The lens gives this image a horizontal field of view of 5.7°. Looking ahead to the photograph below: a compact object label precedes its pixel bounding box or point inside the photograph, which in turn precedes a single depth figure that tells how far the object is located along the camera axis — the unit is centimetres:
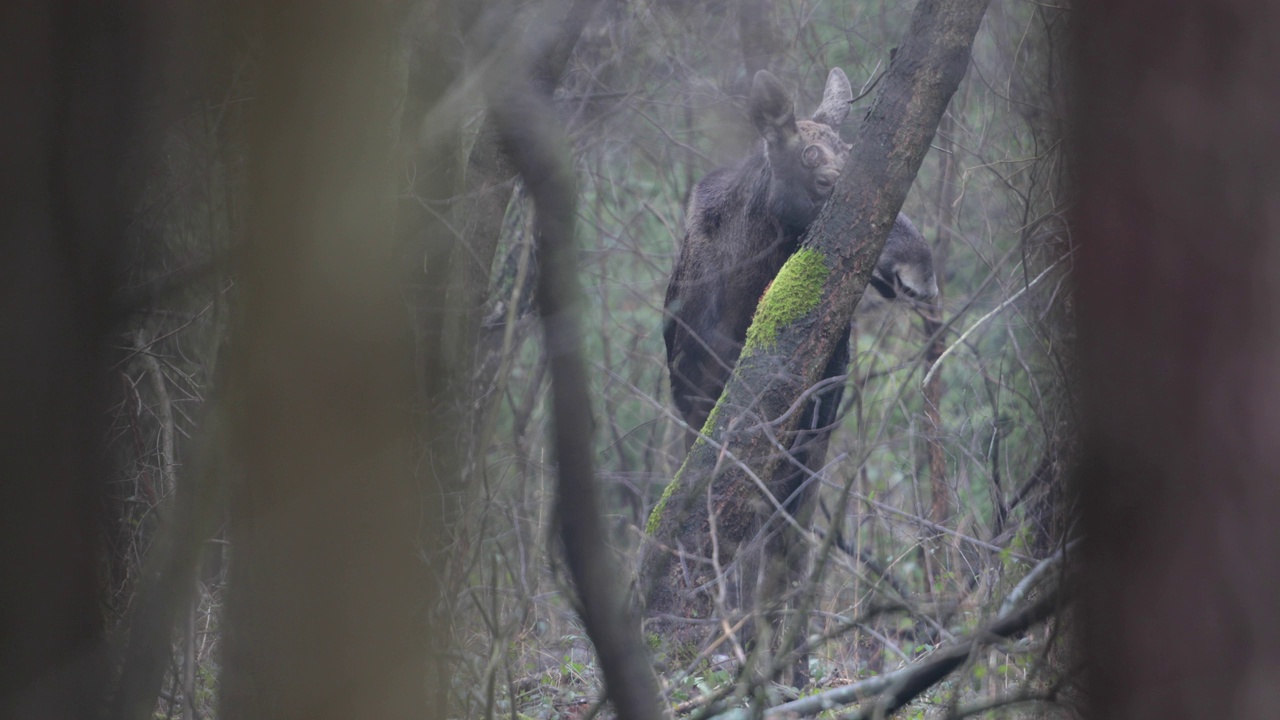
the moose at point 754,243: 3896
